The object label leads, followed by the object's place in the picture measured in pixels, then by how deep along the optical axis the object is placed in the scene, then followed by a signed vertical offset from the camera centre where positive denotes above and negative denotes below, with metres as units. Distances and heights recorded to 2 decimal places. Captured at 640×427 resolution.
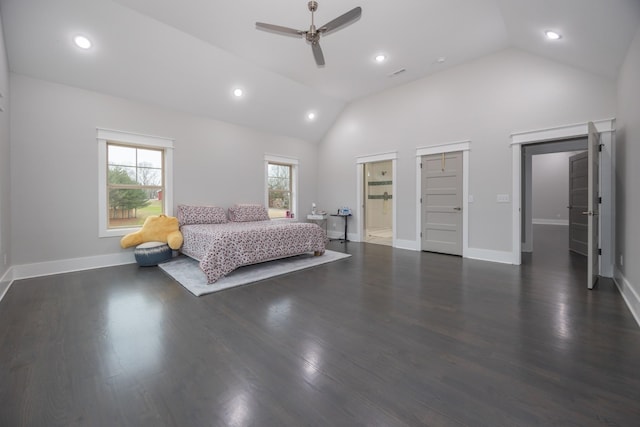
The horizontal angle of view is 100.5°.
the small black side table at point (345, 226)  7.01 -0.37
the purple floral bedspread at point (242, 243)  3.56 -0.47
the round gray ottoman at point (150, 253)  4.26 -0.66
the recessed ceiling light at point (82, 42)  3.54 +2.30
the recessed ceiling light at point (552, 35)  3.40 +2.30
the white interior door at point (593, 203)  3.21 +0.11
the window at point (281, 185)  6.85 +0.73
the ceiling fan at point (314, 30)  2.77 +2.04
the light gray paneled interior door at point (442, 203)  5.17 +0.20
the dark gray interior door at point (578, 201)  5.23 +0.23
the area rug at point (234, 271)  3.37 -0.88
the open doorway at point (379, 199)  9.16 +0.47
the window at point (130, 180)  4.32 +0.58
